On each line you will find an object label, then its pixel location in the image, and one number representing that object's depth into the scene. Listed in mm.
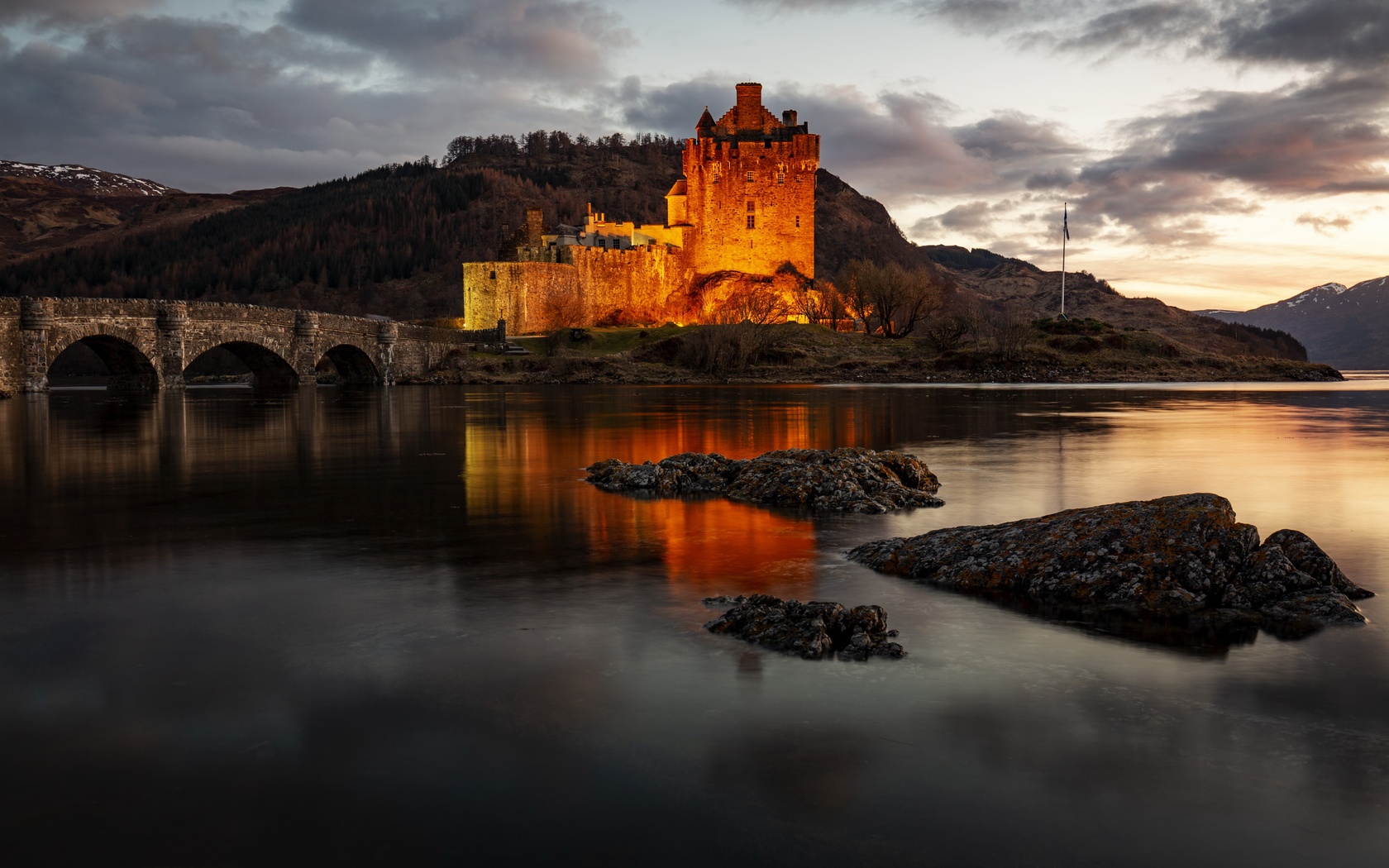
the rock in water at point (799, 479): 14266
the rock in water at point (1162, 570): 8227
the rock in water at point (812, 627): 7070
